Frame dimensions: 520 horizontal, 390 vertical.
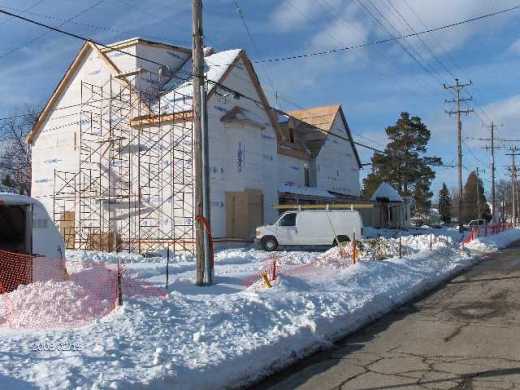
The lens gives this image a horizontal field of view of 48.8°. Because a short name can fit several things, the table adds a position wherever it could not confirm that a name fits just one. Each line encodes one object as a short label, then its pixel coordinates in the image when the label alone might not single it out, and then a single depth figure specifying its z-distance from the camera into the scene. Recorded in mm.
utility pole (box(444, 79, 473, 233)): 41125
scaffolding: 27656
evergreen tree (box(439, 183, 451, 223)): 97625
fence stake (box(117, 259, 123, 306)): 8805
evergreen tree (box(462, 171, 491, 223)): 99188
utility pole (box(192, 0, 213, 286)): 13327
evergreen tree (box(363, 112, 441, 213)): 61406
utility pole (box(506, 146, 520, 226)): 75375
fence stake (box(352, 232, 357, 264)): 16944
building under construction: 28031
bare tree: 59344
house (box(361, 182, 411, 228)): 47000
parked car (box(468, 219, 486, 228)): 60422
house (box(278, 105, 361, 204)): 36000
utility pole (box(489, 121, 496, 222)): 64169
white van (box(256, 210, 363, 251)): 26641
